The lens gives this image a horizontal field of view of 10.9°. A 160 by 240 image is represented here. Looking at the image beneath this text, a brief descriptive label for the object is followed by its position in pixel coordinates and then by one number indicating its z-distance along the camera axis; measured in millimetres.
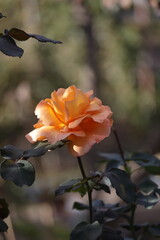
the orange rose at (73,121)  961
